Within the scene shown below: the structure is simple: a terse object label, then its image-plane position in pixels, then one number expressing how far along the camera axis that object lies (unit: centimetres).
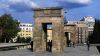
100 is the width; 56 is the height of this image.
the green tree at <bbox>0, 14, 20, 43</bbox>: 3933
